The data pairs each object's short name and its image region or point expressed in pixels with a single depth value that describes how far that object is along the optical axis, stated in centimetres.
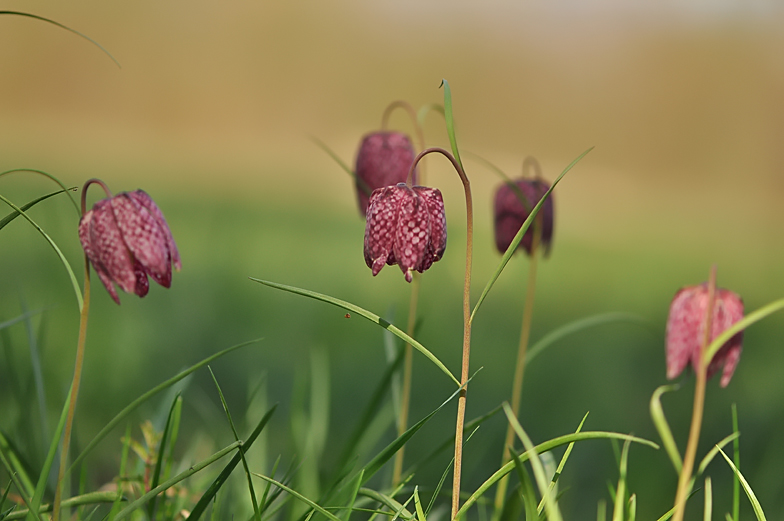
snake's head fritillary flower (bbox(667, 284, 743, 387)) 124
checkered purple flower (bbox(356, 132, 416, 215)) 137
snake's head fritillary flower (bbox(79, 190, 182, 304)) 122
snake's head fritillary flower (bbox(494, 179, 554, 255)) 137
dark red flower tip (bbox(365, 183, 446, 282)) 122
